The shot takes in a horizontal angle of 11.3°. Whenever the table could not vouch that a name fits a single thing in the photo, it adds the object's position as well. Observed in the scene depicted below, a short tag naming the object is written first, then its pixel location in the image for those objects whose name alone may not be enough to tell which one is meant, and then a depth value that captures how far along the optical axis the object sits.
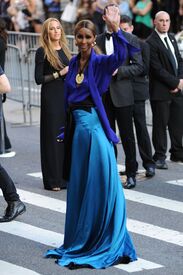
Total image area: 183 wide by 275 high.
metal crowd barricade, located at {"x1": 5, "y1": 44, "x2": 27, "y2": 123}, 15.95
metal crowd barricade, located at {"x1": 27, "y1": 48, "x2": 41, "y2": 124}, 15.77
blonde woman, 10.48
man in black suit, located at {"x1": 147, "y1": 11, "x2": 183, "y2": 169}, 11.84
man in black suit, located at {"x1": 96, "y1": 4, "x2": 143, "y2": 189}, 10.48
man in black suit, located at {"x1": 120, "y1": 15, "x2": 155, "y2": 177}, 11.20
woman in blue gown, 7.58
